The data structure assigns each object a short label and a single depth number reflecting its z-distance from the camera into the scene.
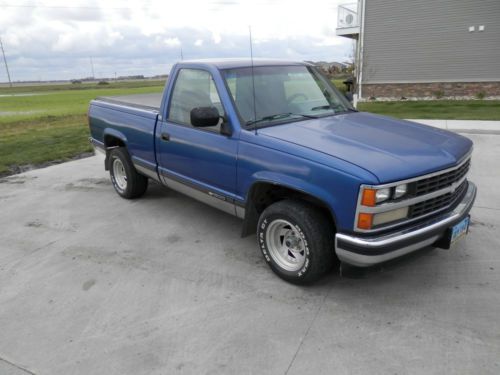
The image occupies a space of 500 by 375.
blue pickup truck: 2.93
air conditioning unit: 20.27
